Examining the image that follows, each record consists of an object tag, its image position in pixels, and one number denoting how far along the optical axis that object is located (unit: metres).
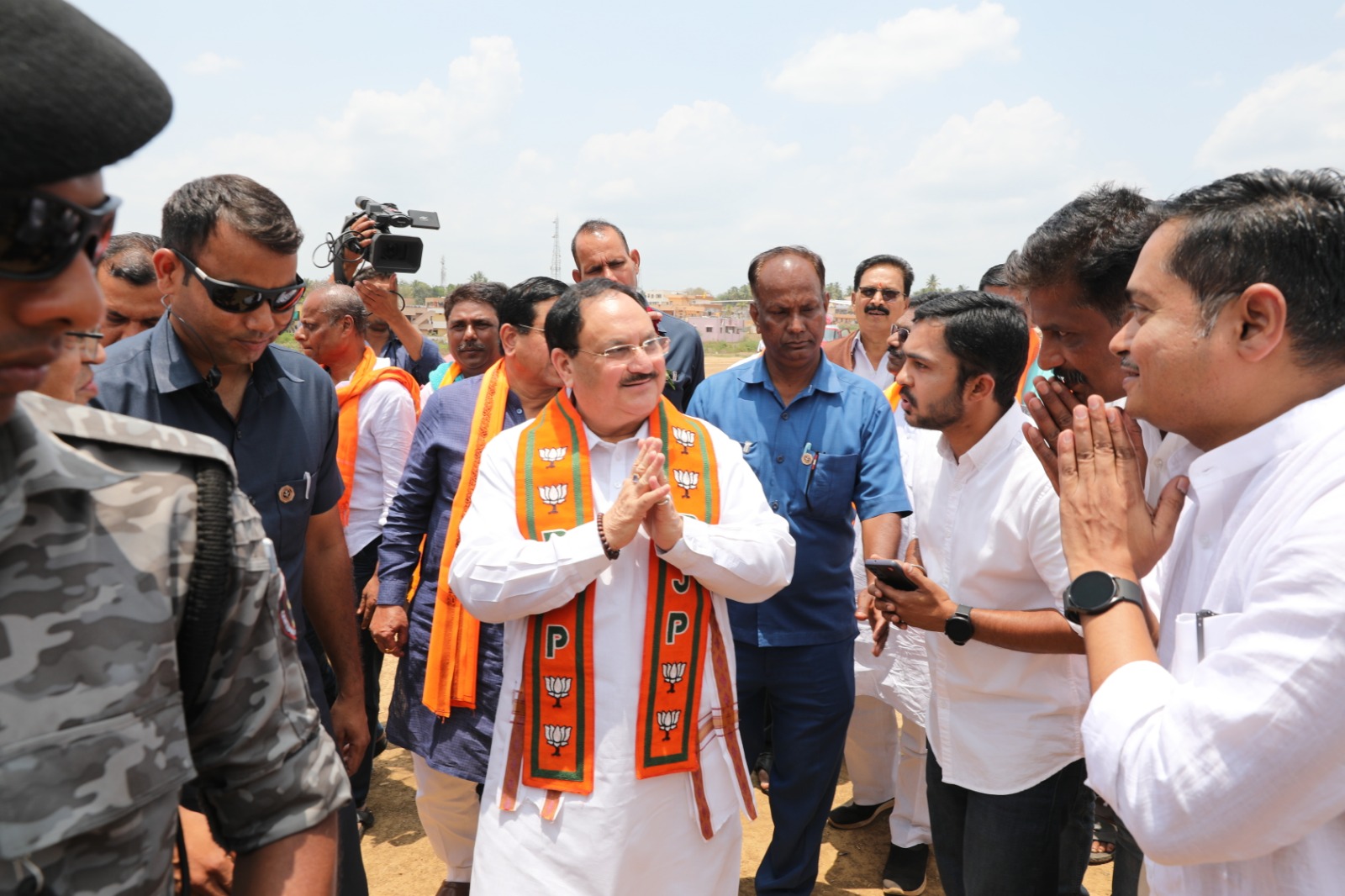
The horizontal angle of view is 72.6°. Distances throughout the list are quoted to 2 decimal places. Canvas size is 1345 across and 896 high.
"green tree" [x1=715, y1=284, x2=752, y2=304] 96.69
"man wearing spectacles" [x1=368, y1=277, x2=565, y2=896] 3.31
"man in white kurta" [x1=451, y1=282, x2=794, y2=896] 2.47
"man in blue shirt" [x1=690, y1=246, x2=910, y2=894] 3.52
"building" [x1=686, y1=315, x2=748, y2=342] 61.06
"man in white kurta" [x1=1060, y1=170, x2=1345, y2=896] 1.22
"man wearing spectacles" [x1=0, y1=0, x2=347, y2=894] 0.85
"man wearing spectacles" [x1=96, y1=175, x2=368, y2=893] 2.29
